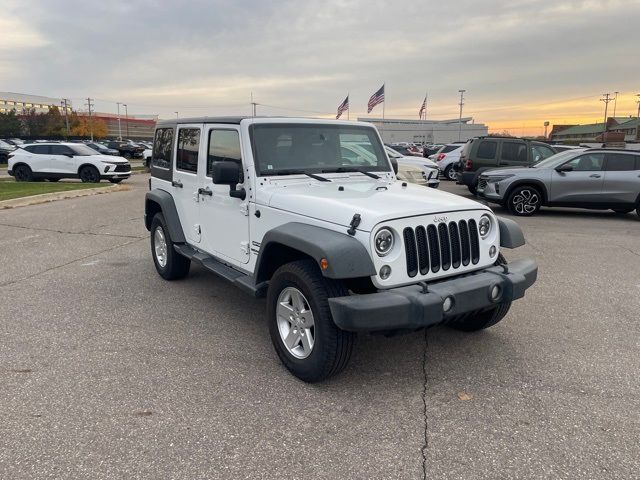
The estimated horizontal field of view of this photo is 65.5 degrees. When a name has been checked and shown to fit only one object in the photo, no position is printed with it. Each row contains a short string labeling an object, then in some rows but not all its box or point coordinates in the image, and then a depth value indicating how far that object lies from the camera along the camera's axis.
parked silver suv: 11.34
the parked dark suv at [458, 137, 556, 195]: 14.23
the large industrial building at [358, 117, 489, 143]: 92.94
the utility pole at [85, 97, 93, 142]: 85.96
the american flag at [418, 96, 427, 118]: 56.19
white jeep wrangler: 3.23
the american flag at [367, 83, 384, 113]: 37.59
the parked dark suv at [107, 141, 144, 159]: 38.34
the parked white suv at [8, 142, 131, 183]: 19.78
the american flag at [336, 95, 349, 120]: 32.83
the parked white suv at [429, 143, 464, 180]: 21.23
